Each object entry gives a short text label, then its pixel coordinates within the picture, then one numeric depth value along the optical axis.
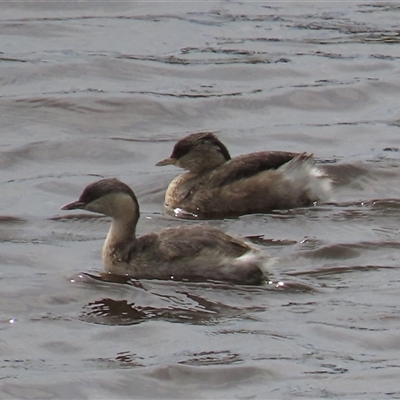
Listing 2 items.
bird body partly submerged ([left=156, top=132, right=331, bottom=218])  22.75
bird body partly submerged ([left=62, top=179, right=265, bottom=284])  18.84
